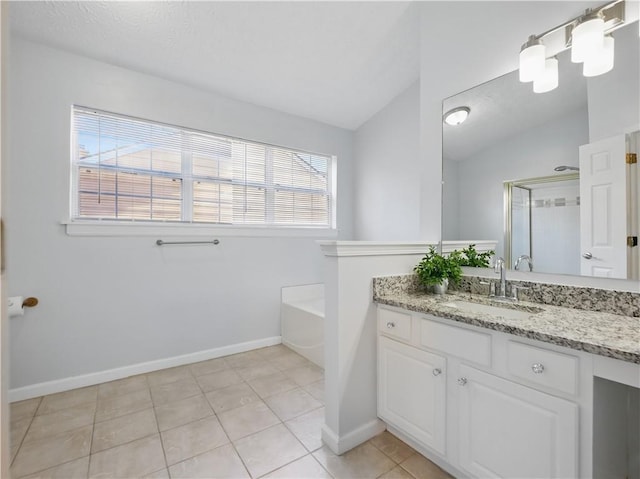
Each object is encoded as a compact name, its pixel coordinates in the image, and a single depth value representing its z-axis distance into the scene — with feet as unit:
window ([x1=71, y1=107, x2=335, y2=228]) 7.70
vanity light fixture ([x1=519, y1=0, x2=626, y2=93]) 4.36
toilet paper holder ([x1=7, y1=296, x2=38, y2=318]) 6.41
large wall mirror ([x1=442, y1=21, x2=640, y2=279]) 4.26
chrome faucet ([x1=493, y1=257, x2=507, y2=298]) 5.51
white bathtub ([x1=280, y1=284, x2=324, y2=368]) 8.68
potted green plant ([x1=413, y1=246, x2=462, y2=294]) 5.77
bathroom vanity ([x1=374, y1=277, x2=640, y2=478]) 3.23
